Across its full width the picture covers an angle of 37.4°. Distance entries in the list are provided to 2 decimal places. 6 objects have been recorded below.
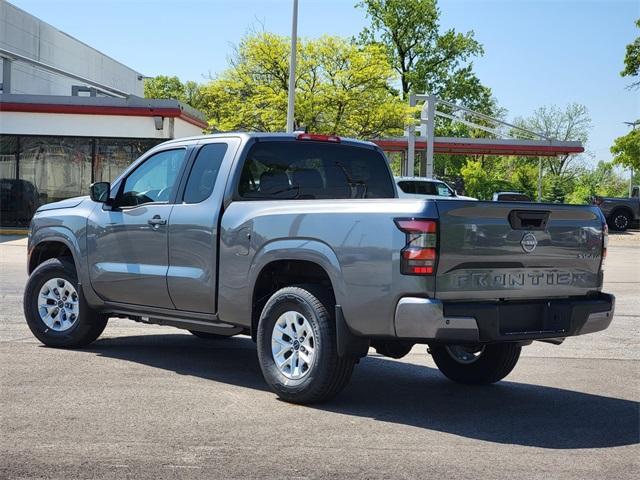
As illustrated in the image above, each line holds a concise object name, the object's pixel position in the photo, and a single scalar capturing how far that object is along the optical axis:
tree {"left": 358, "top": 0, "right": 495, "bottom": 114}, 71.44
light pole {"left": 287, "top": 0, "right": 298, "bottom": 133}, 27.53
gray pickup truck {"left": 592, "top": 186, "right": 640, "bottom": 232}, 39.16
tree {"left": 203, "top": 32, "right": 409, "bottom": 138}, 37.97
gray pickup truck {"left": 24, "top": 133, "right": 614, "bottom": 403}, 5.89
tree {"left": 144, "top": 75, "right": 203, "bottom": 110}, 98.06
